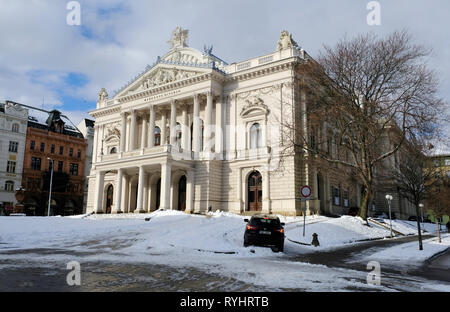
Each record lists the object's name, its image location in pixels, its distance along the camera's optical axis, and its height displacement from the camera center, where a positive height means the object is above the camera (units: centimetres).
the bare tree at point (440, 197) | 4384 +222
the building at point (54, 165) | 6081 +822
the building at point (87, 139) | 6820 +1406
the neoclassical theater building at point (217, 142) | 3488 +731
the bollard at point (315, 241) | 1958 -140
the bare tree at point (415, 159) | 2377 +410
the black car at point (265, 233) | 1594 -82
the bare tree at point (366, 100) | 2581 +833
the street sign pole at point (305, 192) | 1980 +117
